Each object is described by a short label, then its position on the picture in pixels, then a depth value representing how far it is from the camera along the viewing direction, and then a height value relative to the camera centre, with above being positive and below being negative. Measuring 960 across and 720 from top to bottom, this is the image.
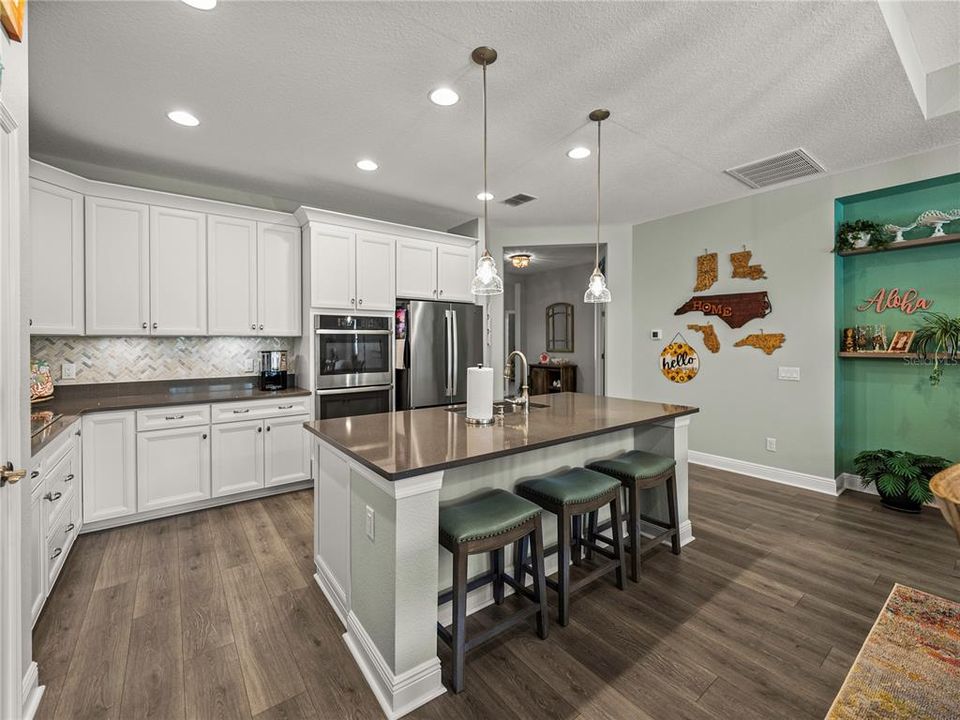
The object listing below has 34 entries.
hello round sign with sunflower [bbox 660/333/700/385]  4.77 -0.05
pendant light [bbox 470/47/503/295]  2.54 +0.46
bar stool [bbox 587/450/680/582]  2.49 -0.73
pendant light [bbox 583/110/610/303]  2.95 +0.46
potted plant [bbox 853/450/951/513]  3.33 -0.95
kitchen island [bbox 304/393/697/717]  1.66 -0.64
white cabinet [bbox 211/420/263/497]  3.50 -0.81
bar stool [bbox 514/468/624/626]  2.09 -0.73
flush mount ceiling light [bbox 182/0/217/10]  1.82 +1.49
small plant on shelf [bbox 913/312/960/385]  3.25 +0.13
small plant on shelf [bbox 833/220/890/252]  3.61 +1.01
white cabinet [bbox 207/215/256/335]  3.73 +0.72
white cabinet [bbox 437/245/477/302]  4.73 +0.95
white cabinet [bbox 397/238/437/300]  4.45 +0.92
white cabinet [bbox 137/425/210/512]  3.21 -0.82
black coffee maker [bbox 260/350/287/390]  4.00 -0.12
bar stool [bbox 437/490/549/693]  1.73 -0.75
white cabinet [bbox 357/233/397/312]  4.19 +0.84
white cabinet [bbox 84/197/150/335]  3.23 +0.71
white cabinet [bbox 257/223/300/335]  3.96 +0.73
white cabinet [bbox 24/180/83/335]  2.96 +0.70
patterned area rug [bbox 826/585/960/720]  1.61 -1.30
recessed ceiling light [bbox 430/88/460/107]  2.48 +1.51
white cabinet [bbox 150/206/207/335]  3.49 +0.72
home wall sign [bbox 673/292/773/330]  4.24 +0.51
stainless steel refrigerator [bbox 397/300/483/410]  4.38 +0.06
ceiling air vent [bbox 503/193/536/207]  4.27 +1.57
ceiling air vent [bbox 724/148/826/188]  3.40 +1.54
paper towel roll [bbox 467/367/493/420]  2.38 -0.20
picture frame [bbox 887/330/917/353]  3.54 +0.12
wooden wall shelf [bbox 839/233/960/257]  3.29 +0.88
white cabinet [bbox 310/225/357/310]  3.95 +0.84
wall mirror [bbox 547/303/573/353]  8.70 +0.61
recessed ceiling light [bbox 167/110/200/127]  2.70 +1.52
